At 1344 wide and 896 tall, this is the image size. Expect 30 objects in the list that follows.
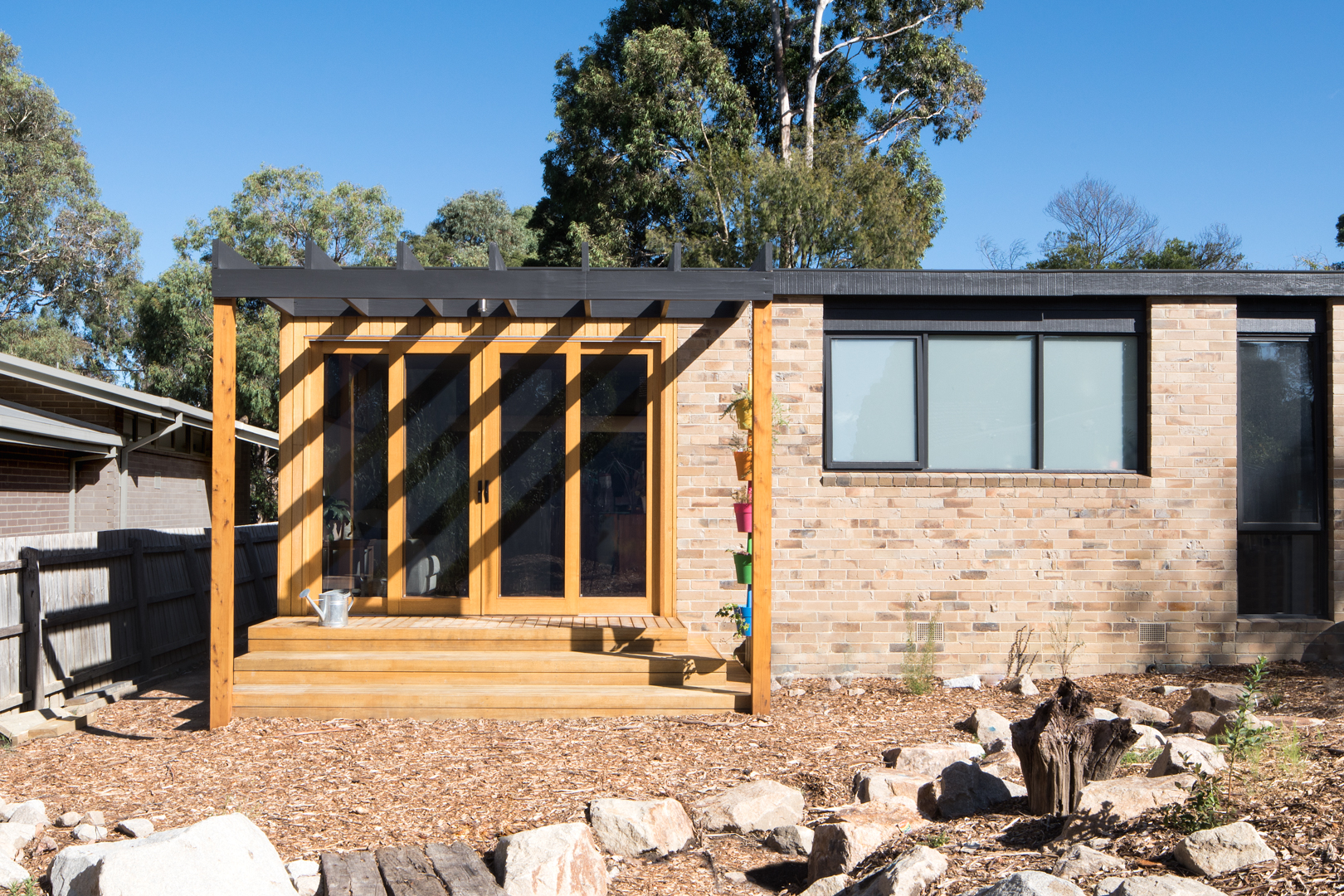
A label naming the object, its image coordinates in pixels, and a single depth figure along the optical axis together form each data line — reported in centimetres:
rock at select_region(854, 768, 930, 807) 449
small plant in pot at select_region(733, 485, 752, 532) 686
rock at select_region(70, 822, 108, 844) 422
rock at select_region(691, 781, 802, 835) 438
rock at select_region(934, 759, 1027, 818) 421
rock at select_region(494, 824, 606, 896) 362
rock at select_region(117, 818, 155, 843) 427
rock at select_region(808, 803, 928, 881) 365
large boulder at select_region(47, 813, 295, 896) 335
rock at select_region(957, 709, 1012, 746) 576
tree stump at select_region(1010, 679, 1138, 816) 378
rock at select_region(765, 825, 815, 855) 414
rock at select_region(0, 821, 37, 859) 406
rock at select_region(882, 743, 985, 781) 503
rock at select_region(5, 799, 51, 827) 434
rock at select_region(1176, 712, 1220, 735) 563
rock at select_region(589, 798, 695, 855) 415
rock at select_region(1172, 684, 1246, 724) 611
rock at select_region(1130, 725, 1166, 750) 521
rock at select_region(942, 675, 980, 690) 762
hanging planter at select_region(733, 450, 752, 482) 693
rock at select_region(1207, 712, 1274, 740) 501
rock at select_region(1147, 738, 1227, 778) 436
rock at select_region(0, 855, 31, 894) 365
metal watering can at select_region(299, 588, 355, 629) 697
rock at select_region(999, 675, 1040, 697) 731
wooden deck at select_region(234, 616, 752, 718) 636
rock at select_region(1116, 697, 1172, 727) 618
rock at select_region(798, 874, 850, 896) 349
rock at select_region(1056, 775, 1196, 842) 352
